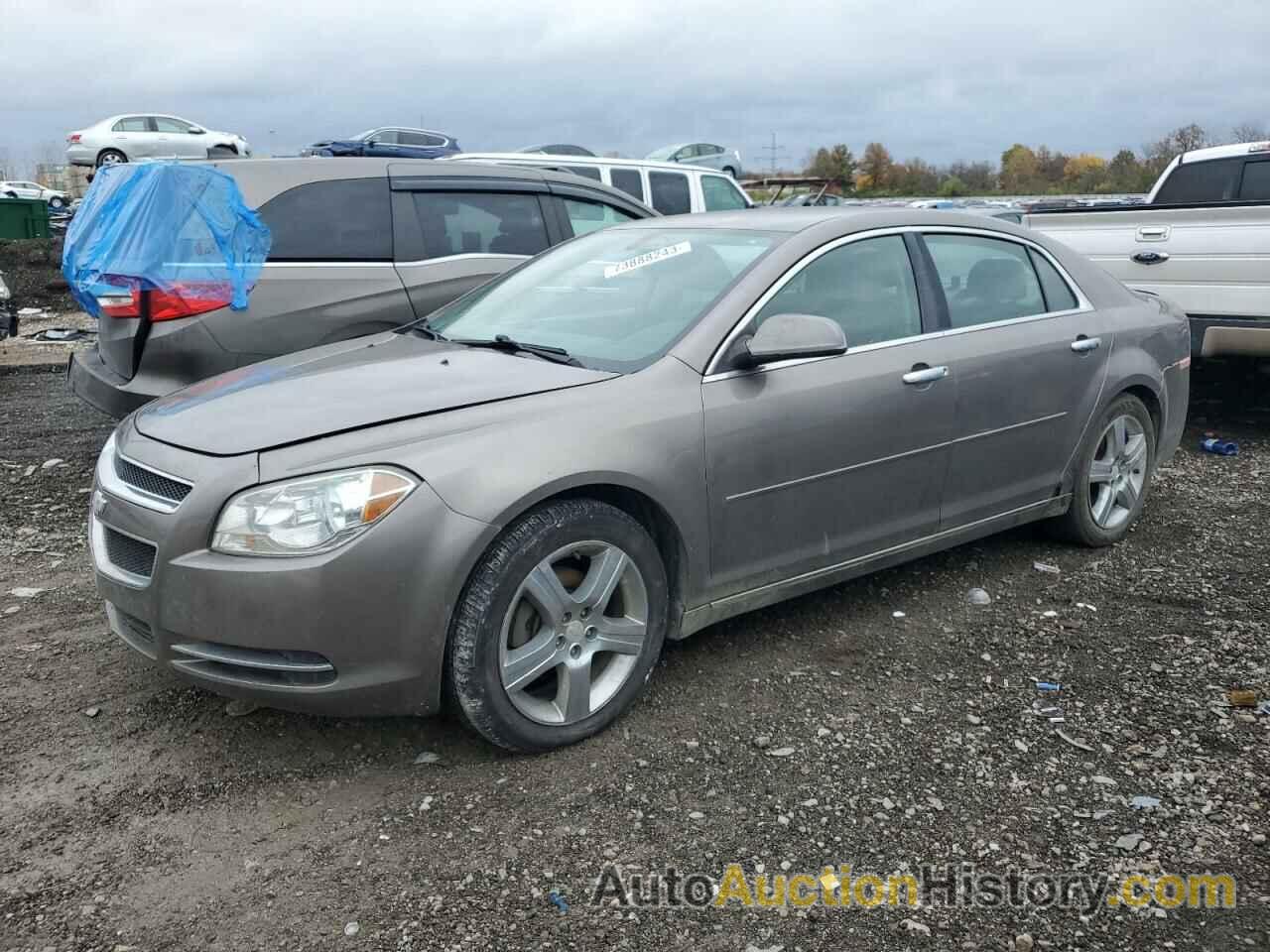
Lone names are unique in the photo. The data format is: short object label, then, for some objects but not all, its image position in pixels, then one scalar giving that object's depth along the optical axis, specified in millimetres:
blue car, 26016
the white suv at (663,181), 11438
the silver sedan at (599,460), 2969
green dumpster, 15523
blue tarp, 5516
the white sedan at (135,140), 25984
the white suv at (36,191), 24828
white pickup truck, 7102
